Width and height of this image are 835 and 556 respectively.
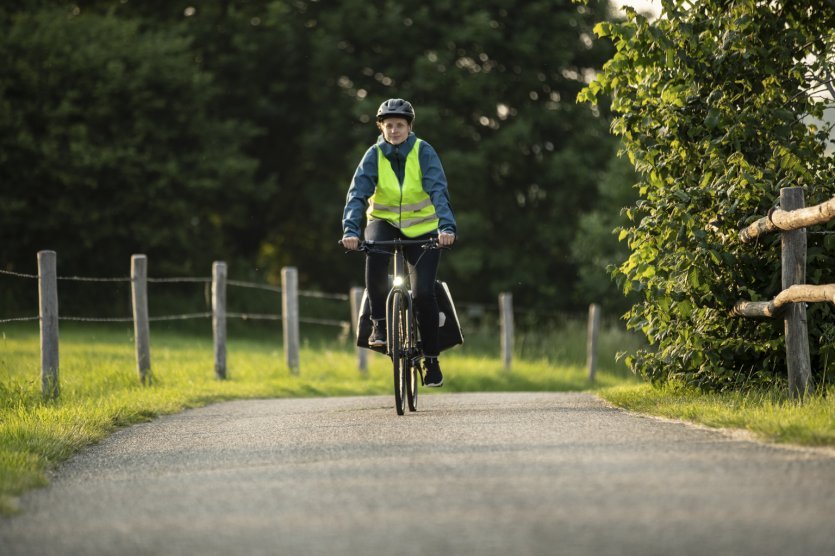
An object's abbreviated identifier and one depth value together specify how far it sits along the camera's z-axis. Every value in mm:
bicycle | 17578
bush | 18406
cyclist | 17891
